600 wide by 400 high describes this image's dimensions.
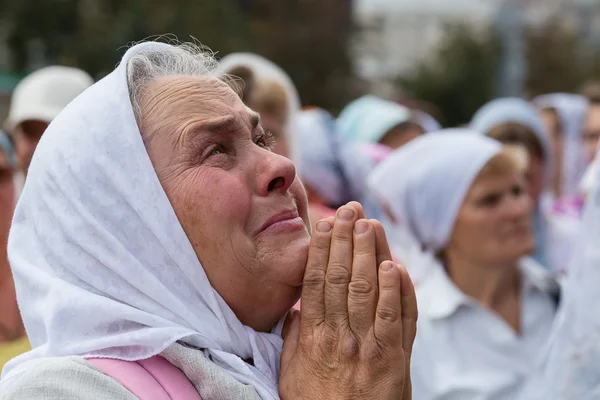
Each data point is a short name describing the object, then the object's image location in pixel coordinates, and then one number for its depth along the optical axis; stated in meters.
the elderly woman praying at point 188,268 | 2.18
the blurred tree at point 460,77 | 39.19
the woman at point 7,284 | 4.01
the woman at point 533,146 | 6.52
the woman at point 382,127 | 8.23
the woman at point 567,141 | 9.34
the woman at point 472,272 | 4.52
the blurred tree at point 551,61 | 37.66
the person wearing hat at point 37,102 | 5.75
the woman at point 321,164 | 6.36
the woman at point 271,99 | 4.91
